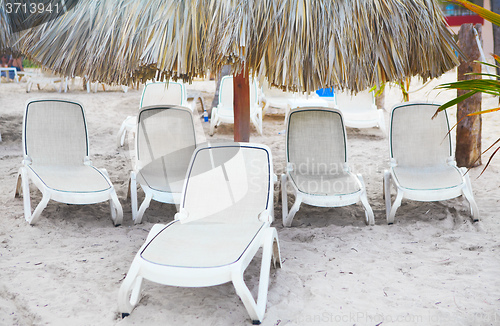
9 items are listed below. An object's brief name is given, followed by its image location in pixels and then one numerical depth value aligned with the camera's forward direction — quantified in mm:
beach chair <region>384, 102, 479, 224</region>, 4562
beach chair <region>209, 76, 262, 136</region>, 7605
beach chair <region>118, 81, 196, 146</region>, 6980
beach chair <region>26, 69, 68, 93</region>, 12133
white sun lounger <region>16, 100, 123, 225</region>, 3982
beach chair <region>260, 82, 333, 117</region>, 8328
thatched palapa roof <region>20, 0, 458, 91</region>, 3195
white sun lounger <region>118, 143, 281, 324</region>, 2520
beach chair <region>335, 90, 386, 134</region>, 7535
